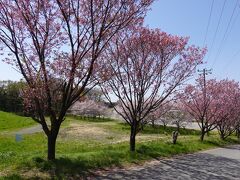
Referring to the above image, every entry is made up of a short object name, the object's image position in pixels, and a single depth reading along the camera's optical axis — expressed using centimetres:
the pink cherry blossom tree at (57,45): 616
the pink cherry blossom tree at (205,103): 1882
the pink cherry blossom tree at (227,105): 2000
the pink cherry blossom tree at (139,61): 970
